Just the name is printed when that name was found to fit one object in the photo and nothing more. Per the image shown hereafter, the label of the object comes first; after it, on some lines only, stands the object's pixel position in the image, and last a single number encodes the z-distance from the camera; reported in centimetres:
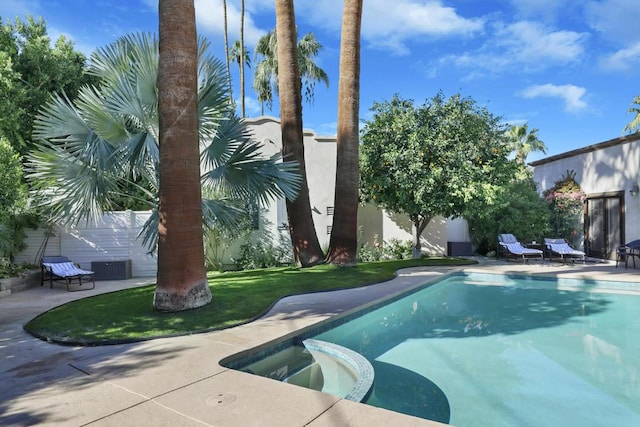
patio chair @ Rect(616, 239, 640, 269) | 1245
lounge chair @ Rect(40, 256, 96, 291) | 1028
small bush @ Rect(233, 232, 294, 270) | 1438
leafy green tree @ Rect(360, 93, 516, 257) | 1305
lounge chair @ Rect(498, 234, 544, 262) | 1412
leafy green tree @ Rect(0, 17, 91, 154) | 1220
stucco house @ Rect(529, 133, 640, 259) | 1382
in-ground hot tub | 438
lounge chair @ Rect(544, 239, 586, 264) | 1376
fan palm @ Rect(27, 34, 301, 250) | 781
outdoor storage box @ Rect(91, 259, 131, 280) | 1216
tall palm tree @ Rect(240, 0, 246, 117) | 2633
